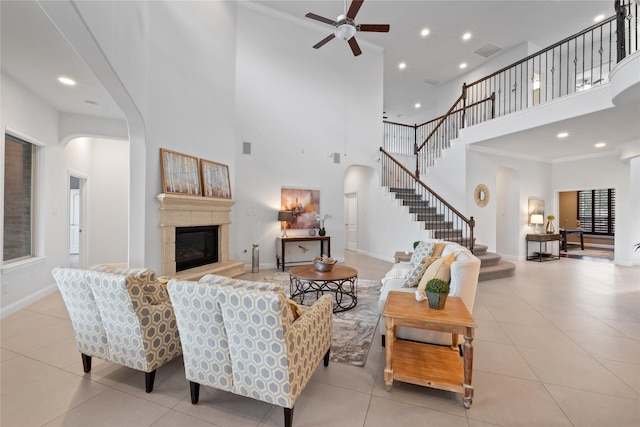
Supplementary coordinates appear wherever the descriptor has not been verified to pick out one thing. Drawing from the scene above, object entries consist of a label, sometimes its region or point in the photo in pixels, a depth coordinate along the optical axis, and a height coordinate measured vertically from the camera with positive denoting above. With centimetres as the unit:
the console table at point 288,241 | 627 -76
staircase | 571 -43
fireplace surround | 433 -20
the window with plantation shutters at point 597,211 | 1074 +16
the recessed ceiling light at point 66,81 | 361 +174
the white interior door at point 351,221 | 909 -29
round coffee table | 371 -90
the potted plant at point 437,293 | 215 -63
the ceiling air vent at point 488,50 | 784 +483
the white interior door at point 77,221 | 591 -27
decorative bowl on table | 396 -76
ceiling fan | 385 +279
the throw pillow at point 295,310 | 199 -73
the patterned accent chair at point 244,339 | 161 -82
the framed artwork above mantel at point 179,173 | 434 +64
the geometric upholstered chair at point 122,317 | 200 -84
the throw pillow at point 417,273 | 314 -69
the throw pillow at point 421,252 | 355 -52
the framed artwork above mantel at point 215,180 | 521 +64
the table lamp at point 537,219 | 776 -13
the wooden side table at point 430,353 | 196 -122
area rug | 268 -138
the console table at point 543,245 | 763 -93
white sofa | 258 -73
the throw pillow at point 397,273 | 381 -87
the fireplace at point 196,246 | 484 -68
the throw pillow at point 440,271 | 276 -59
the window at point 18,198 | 378 +16
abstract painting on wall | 693 +17
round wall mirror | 710 +50
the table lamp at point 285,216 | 654 -10
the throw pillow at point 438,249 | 362 -49
